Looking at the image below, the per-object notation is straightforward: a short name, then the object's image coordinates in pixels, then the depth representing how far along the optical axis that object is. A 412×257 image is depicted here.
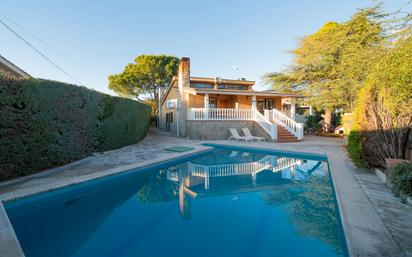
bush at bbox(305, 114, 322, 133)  20.33
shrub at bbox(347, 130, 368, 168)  5.74
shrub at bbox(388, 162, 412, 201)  3.59
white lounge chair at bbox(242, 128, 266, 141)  14.07
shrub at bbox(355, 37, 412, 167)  3.95
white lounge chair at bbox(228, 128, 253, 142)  14.13
